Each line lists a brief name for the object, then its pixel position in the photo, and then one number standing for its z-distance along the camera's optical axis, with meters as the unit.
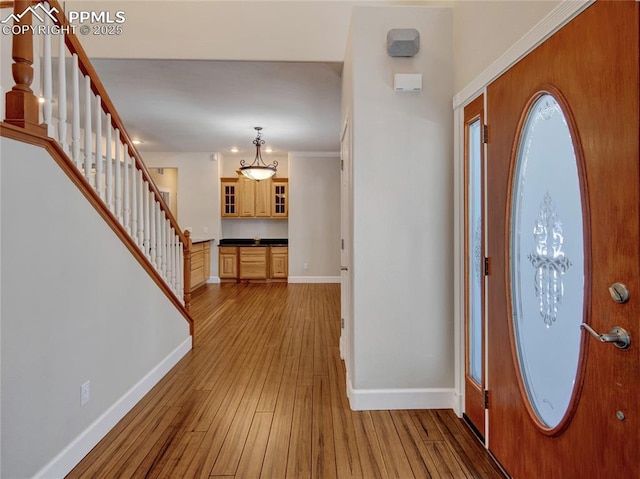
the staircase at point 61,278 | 1.49
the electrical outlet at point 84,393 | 1.91
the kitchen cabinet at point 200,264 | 6.42
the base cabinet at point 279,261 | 7.50
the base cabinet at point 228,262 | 7.48
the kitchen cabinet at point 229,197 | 7.62
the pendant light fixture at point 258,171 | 5.85
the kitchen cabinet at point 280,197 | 7.66
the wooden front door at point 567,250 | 1.09
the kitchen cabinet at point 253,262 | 7.44
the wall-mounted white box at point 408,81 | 2.31
